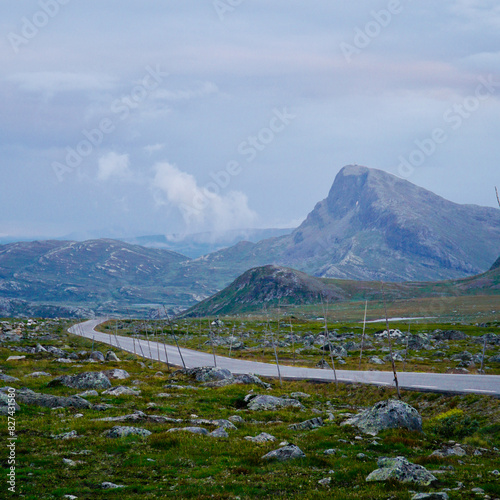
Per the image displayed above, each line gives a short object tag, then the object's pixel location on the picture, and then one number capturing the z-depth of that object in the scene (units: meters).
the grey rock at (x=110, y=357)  99.44
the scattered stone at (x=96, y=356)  96.38
